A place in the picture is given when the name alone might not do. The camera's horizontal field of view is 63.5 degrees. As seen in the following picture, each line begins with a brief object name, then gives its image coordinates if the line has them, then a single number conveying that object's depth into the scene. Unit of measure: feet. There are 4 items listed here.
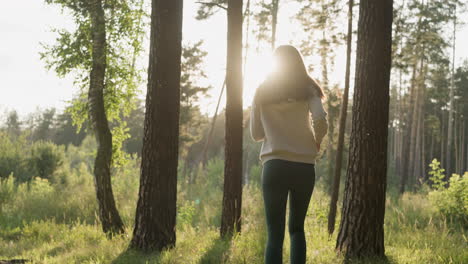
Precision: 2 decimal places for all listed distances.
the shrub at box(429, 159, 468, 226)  33.40
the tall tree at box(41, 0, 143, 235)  29.94
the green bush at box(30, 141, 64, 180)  71.97
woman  10.47
